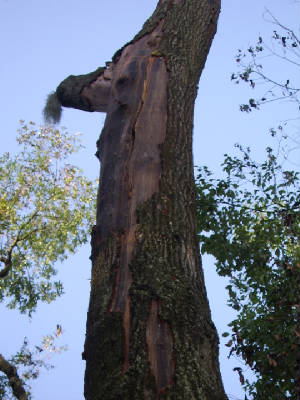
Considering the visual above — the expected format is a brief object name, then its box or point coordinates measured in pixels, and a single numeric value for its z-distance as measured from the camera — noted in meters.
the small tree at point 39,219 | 13.72
